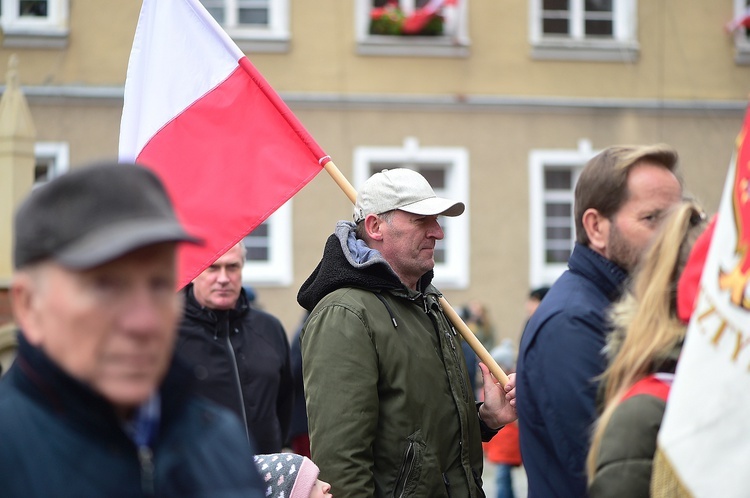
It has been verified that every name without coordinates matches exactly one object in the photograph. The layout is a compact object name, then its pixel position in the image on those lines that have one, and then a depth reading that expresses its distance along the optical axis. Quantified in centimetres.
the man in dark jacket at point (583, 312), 485
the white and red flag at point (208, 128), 756
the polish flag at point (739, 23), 2687
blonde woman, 405
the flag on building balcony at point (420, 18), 2619
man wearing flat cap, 280
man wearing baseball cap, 609
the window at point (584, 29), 2674
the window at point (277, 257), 2601
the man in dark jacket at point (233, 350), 895
